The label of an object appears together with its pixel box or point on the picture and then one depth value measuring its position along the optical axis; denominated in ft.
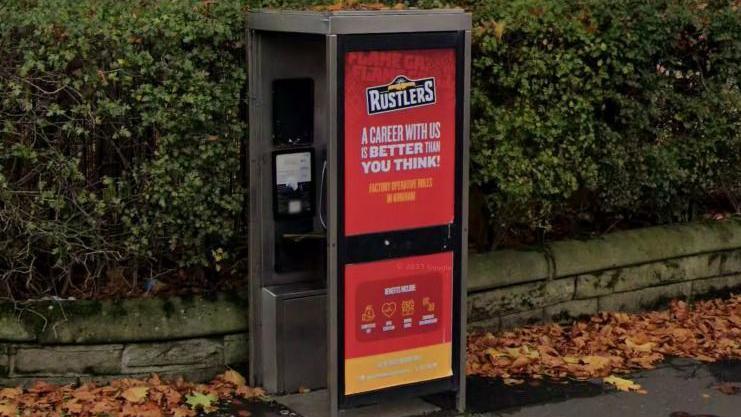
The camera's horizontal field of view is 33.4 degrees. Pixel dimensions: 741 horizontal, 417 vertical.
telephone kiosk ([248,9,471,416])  19.40
